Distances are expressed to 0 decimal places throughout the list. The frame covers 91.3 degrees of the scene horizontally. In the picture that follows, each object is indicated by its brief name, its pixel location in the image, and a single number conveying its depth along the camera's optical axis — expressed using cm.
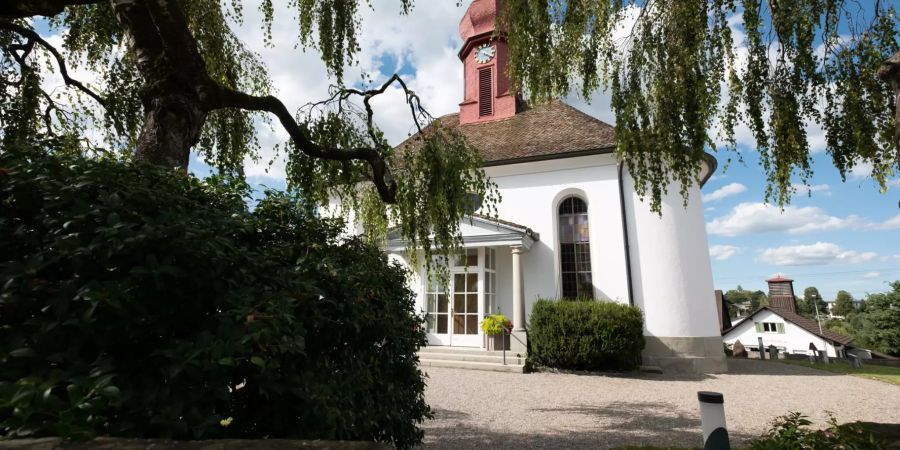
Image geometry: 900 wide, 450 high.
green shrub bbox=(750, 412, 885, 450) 322
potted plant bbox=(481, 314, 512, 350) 1230
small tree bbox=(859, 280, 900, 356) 3475
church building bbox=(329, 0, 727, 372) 1247
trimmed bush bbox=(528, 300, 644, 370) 1112
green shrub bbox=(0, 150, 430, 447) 164
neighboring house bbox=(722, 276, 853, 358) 3578
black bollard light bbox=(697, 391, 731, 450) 300
